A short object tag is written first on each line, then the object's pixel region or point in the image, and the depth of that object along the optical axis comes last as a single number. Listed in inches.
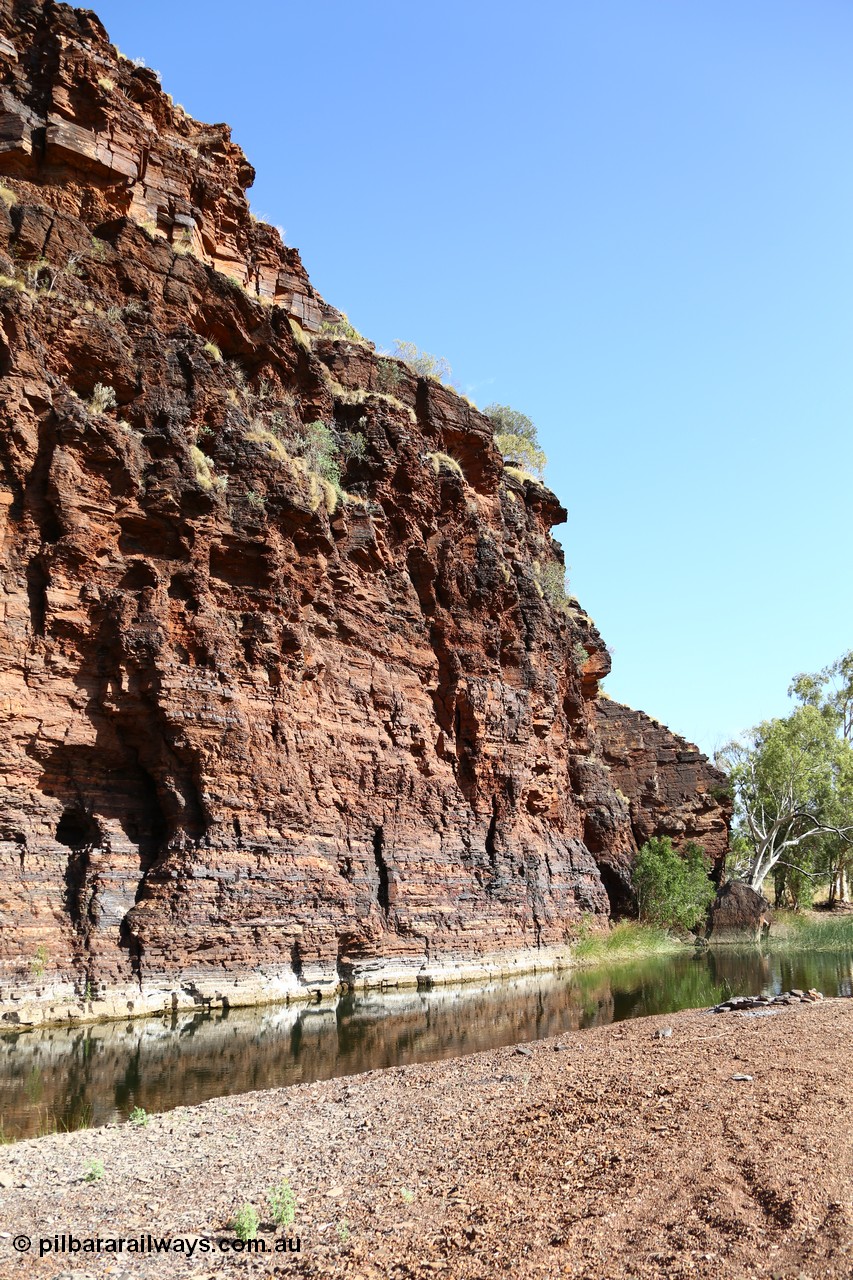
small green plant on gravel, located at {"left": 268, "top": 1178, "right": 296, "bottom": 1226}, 266.3
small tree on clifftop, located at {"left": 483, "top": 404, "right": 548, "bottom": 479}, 1863.9
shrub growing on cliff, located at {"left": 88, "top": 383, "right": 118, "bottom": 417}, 874.7
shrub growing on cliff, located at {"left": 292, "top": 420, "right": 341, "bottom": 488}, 1111.6
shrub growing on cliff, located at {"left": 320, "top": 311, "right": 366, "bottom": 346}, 1343.5
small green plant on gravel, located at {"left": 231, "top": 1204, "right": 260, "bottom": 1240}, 253.4
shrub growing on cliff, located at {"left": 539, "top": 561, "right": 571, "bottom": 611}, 1668.3
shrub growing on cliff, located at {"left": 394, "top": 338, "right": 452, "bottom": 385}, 1552.2
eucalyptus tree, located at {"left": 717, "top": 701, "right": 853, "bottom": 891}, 1975.9
